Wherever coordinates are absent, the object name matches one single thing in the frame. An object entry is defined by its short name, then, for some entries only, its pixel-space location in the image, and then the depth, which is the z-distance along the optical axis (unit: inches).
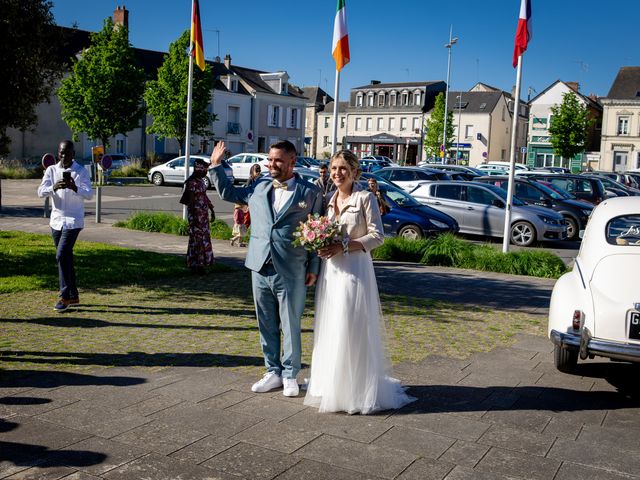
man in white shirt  343.9
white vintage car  234.1
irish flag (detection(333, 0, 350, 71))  559.5
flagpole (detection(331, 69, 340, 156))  559.1
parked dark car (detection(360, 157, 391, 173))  2226.6
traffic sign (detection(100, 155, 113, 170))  891.4
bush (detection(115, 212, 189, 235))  700.7
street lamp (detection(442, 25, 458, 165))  2208.4
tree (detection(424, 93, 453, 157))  2815.0
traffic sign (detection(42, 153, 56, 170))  456.4
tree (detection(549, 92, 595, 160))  2326.5
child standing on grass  621.5
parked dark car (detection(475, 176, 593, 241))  845.2
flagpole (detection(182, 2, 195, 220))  708.2
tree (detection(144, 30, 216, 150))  1824.6
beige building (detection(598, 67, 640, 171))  2819.9
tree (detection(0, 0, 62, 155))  399.2
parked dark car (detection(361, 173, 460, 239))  692.1
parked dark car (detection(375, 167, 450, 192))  1036.7
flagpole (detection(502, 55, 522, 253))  590.2
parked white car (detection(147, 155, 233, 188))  1478.8
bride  214.2
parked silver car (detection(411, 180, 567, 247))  754.8
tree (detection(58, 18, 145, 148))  1621.6
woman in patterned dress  471.4
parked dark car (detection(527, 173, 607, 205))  979.3
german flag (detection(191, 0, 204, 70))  693.9
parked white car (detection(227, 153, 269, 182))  1564.8
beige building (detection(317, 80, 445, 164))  3304.6
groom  224.4
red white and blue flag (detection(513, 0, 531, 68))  582.9
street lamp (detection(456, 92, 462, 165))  2859.0
